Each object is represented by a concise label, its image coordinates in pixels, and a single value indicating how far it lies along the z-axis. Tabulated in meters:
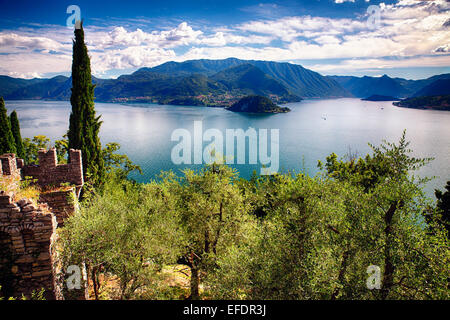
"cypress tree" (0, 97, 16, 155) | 33.31
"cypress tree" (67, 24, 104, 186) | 27.62
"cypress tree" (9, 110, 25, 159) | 38.24
